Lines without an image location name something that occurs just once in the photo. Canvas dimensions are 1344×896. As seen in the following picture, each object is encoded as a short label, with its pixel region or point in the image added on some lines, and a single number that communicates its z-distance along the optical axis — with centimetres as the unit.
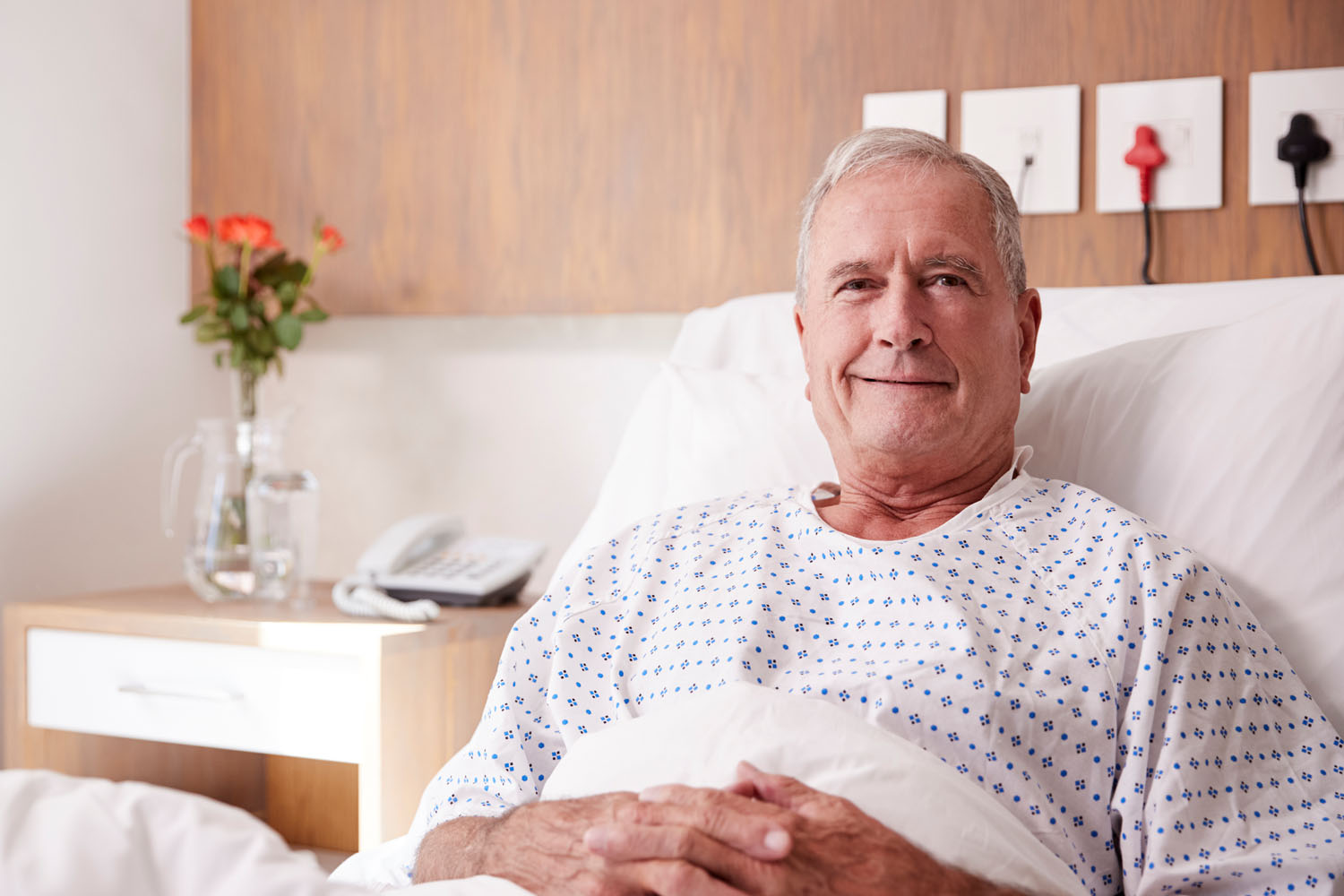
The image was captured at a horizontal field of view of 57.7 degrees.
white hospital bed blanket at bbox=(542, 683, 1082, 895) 84
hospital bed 66
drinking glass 180
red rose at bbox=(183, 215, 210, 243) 191
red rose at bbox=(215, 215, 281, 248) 190
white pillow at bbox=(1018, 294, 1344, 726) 108
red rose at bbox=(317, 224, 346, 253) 195
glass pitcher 178
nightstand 152
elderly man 86
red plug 159
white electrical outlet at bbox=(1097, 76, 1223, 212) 157
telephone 168
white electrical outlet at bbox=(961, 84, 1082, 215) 164
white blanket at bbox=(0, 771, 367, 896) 63
